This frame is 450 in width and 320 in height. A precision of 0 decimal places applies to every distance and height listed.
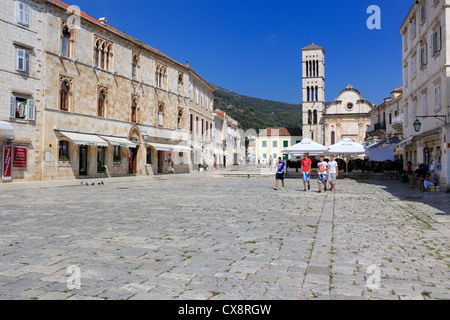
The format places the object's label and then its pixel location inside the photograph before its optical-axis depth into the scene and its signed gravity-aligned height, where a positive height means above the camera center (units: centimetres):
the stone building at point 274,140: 8994 +661
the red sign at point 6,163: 1989 +10
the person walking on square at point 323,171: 1614 -24
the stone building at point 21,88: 1995 +458
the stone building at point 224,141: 5438 +431
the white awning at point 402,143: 1916 +133
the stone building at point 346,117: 6556 +925
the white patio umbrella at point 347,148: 2461 +127
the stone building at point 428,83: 1600 +454
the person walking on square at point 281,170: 1681 -20
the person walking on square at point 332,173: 1580 -32
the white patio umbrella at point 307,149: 2469 +120
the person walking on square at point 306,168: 1666 -10
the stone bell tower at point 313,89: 7652 +1703
